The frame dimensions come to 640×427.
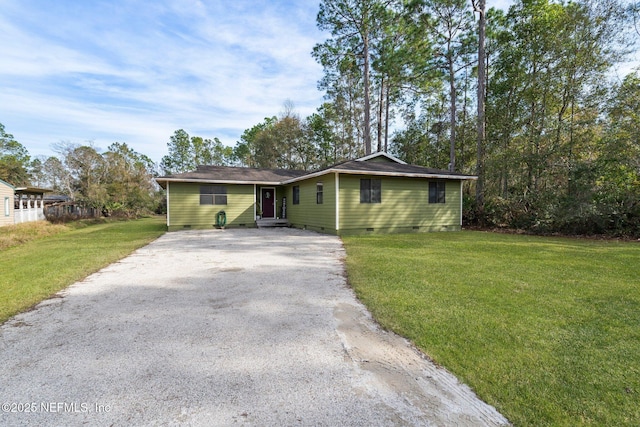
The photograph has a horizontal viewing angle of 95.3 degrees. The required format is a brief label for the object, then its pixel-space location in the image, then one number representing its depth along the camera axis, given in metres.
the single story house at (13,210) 15.98
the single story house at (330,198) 10.56
